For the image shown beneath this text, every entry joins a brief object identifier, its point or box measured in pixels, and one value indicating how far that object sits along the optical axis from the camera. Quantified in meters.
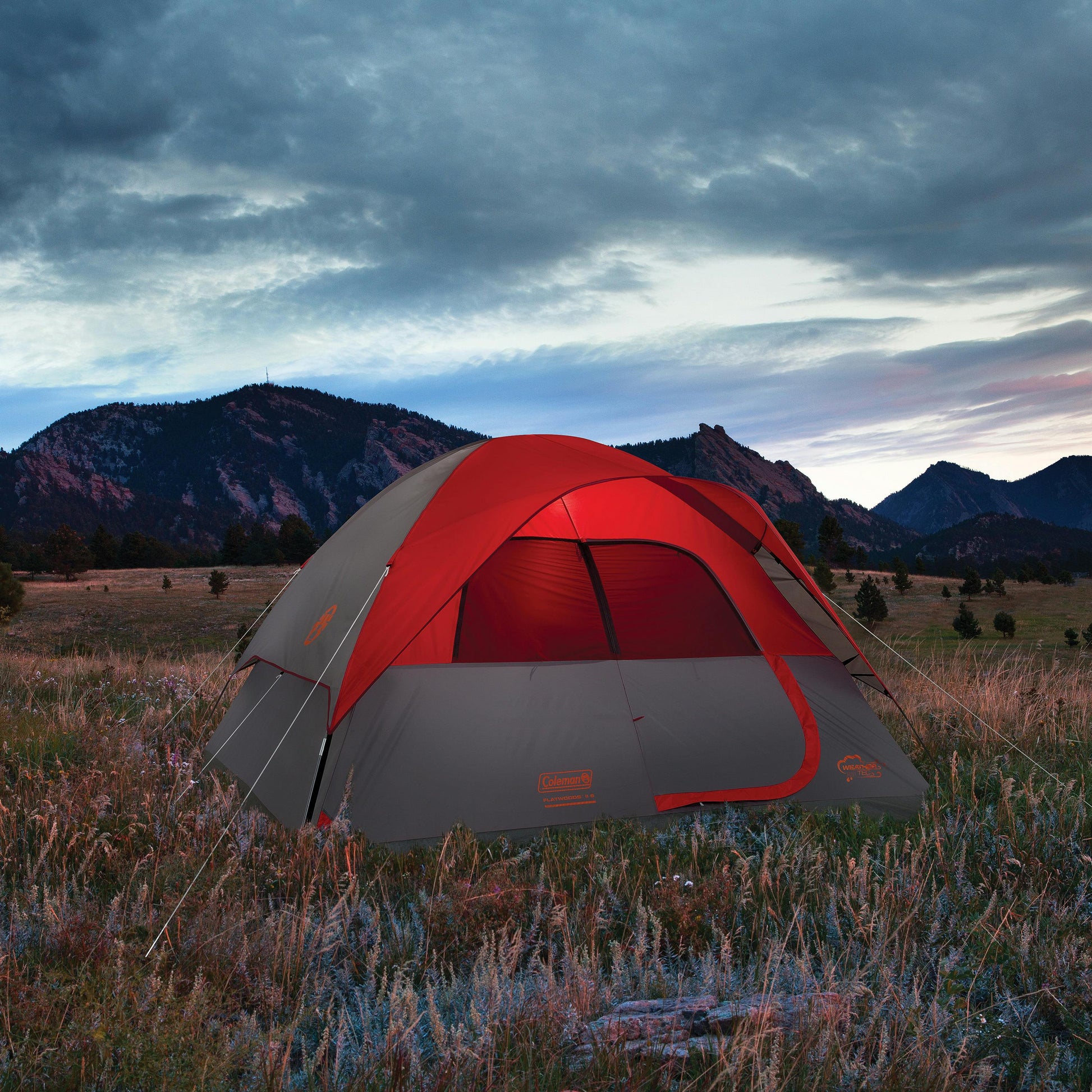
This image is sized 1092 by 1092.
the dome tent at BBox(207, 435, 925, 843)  4.27
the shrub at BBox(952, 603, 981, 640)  24.62
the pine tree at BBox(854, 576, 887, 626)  29.25
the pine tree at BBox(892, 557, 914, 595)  40.12
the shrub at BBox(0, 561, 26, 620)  24.11
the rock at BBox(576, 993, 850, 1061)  2.24
